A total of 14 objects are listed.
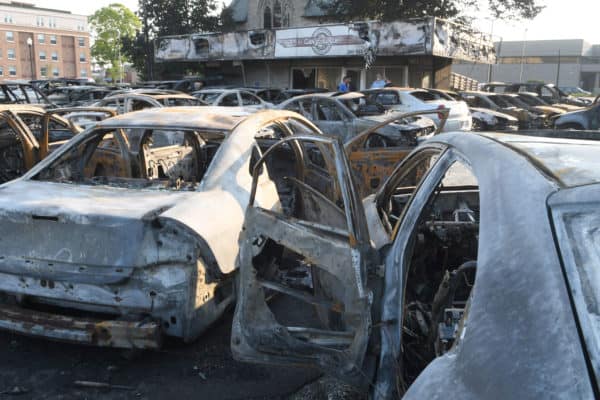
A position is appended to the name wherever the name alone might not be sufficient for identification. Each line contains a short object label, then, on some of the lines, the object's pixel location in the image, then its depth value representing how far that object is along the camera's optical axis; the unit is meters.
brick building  78.44
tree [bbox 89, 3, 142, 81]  65.50
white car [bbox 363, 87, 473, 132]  13.14
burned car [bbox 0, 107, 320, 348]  3.15
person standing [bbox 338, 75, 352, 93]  16.76
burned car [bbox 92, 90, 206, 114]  11.50
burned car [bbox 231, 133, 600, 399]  1.35
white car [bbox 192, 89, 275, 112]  15.50
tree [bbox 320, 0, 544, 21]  26.15
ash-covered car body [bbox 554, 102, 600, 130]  13.61
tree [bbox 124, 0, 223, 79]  36.41
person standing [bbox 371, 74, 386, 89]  16.36
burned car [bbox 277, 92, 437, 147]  9.98
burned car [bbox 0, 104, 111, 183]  6.60
